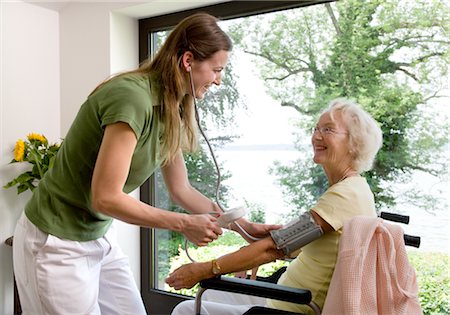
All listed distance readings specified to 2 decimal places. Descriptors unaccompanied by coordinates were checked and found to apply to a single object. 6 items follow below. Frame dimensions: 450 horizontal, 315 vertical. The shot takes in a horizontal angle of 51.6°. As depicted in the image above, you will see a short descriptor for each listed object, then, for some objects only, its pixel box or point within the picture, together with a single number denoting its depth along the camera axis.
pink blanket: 1.17
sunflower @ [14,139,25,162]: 2.28
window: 1.81
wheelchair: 1.17
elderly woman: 1.29
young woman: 1.17
